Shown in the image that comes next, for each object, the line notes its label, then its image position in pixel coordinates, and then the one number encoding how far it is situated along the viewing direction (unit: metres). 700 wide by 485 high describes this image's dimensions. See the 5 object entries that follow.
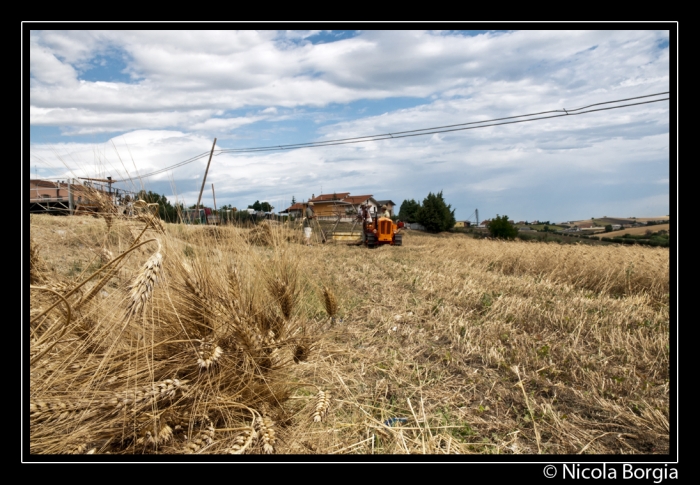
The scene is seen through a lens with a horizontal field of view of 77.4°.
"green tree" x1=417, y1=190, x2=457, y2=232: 54.50
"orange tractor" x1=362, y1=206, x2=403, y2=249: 18.66
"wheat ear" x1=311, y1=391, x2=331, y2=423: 2.81
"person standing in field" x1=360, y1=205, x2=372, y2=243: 19.42
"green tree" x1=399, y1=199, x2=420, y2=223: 58.94
